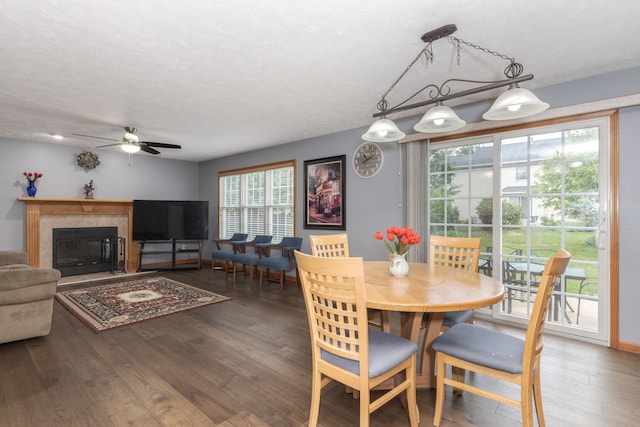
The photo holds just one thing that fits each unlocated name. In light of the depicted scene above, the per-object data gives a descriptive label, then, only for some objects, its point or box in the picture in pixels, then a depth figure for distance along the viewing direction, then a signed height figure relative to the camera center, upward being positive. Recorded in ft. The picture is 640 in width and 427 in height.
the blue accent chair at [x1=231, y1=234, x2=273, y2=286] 17.50 -2.26
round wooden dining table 5.43 -1.49
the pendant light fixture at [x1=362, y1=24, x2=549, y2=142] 6.17 +2.29
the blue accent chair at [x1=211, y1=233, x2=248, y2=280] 18.60 -2.07
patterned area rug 11.87 -3.81
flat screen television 21.09 -0.29
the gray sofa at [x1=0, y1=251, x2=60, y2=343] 9.41 -2.67
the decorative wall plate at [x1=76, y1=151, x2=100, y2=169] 19.70 +3.54
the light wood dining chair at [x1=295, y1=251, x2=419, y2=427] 5.00 -2.31
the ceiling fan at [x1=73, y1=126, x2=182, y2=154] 14.68 +3.37
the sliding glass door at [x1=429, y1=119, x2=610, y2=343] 9.89 +0.17
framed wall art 16.37 +1.20
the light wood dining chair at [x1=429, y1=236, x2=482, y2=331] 9.09 -1.11
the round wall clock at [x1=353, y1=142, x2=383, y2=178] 14.83 +2.69
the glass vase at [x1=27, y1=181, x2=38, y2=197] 17.85 +1.52
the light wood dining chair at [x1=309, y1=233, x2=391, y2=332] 10.27 -0.98
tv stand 21.71 -2.76
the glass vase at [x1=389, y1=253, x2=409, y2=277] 7.63 -1.25
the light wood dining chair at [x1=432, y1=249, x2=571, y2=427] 5.08 -2.43
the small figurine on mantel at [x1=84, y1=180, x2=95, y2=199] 19.97 +1.58
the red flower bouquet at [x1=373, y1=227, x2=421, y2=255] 7.59 -0.55
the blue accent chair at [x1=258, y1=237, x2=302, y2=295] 15.90 -2.27
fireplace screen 19.22 -2.17
